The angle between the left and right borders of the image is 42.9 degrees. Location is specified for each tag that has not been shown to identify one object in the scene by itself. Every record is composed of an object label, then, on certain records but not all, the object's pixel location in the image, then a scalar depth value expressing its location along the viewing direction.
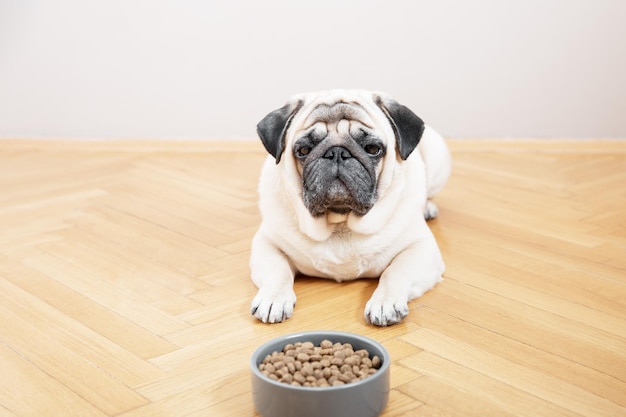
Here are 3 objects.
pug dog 2.09
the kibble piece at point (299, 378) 1.53
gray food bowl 1.46
